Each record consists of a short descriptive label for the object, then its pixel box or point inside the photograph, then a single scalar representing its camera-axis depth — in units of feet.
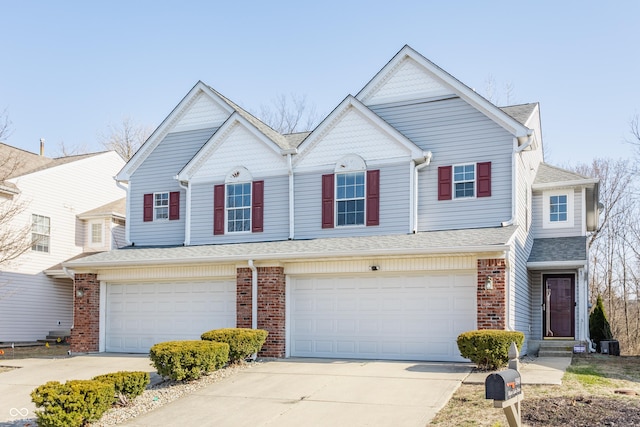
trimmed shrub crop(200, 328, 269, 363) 48.37
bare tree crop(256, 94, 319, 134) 128.36
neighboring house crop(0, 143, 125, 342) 74.79
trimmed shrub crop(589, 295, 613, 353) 71.31
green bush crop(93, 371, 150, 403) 36.19
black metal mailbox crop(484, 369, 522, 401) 23.65
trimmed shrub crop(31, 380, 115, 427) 31.27
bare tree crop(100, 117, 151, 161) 140.77
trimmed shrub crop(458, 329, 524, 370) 43.16
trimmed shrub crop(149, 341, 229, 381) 41.70
